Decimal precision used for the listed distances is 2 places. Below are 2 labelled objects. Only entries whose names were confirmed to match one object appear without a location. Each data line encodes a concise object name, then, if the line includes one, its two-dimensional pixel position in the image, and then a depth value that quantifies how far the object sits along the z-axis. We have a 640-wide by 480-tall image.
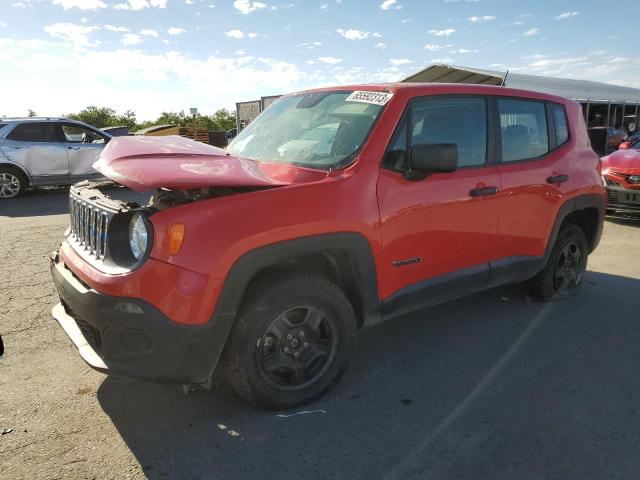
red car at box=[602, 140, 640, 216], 7.82
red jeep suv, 2.46
